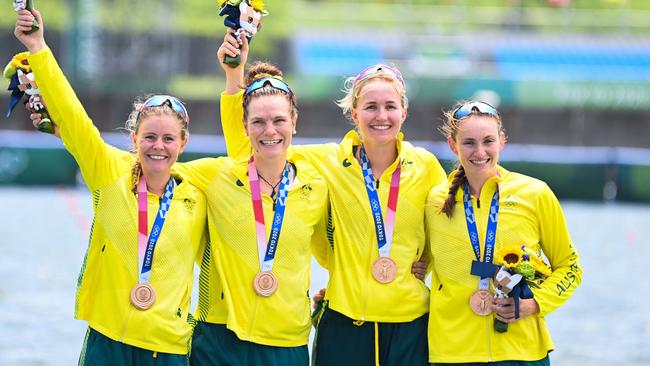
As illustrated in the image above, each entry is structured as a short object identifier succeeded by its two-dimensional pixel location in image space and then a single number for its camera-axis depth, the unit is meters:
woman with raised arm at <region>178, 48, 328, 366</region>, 9.92
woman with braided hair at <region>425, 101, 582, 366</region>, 10.03
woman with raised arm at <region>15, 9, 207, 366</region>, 9.64
